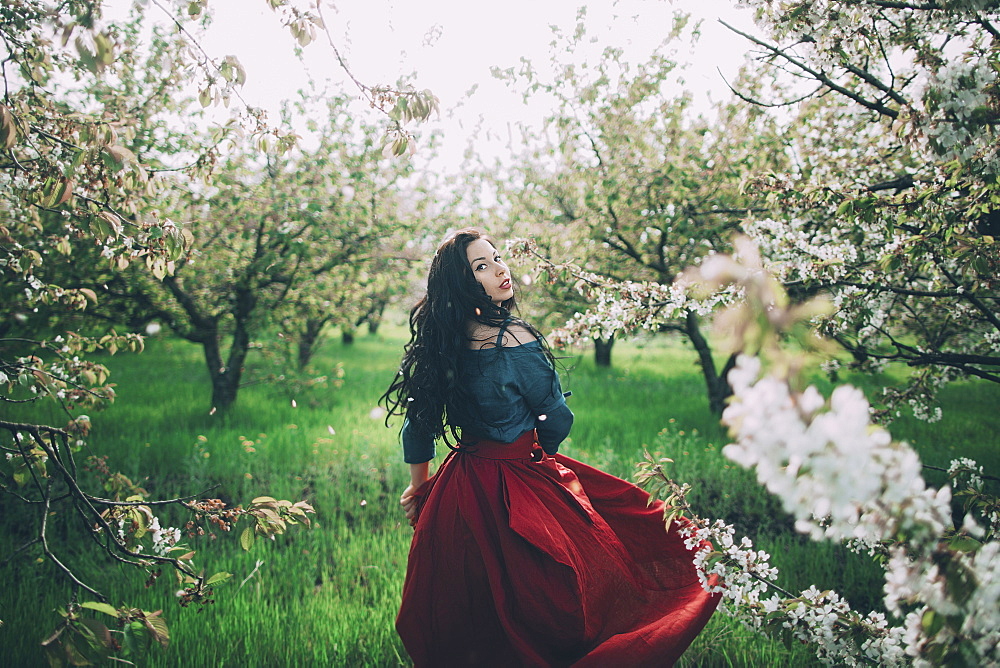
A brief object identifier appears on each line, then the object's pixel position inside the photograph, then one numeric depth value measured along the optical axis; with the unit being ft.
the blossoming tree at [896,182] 5.73
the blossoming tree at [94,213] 4.37
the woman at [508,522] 6.61
